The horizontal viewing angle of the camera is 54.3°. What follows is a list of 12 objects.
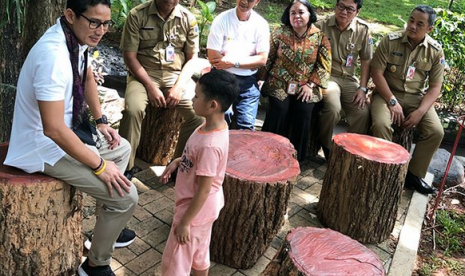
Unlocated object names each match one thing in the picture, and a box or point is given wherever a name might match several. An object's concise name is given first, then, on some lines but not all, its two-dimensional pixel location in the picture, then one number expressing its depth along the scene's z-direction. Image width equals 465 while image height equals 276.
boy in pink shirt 2.17
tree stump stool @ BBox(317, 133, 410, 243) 3.27
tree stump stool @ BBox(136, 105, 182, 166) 4.02
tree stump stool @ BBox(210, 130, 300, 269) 2.73
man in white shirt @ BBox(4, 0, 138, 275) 2.12
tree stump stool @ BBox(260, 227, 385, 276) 2.10
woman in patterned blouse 4.02
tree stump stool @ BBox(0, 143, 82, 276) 2.21
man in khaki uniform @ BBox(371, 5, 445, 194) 4.18
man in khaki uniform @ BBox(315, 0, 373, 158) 4.30
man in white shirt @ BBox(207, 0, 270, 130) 3.84
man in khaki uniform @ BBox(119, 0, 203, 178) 3.56
